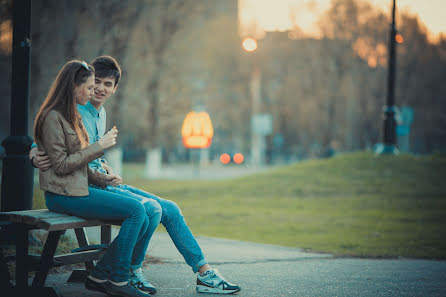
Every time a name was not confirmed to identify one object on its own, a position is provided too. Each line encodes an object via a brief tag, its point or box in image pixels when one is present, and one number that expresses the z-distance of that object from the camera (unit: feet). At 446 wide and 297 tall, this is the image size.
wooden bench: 25.82
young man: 30.22
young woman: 26.43
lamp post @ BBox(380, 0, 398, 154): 105.81
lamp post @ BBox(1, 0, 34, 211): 35.55
